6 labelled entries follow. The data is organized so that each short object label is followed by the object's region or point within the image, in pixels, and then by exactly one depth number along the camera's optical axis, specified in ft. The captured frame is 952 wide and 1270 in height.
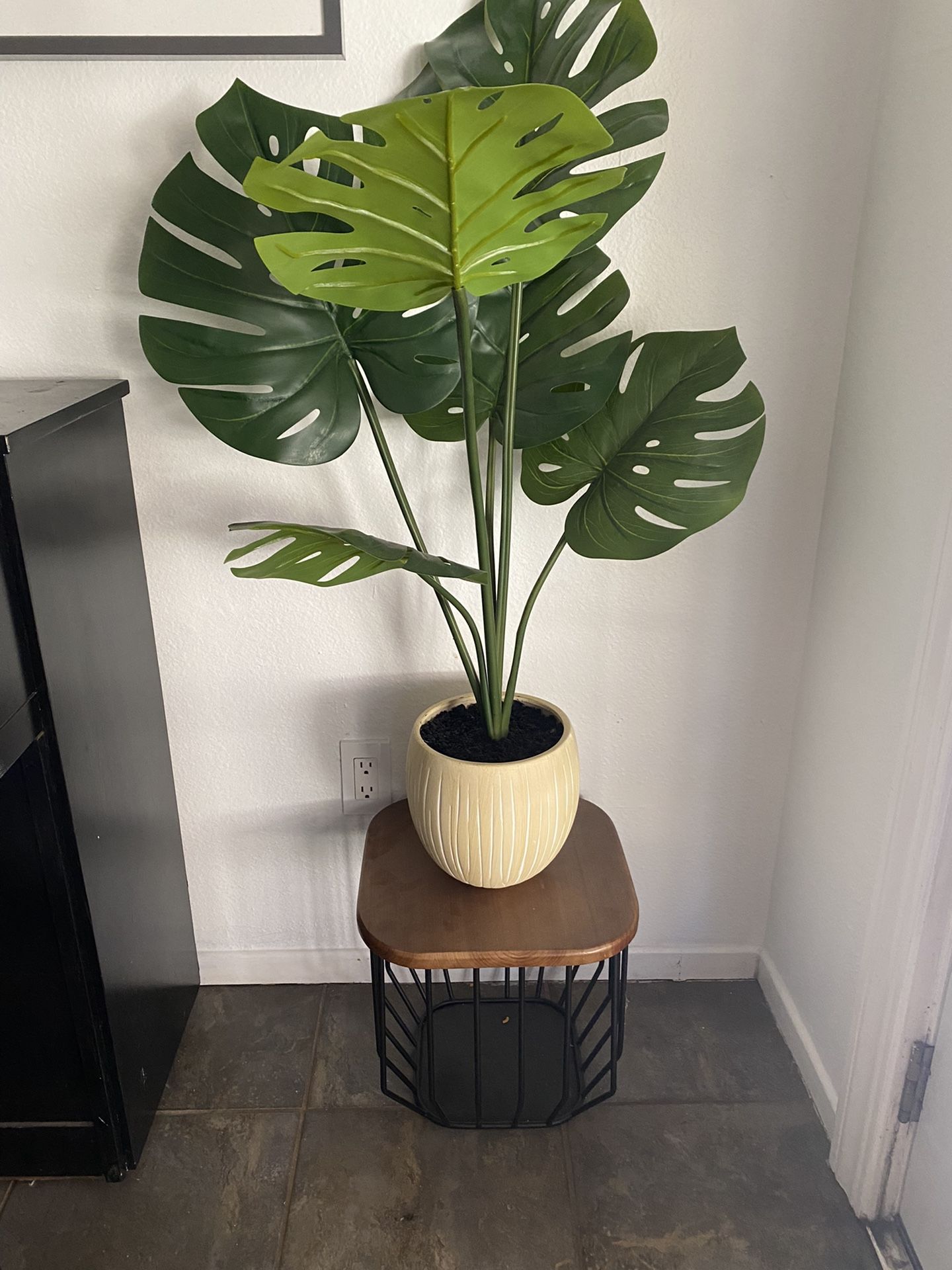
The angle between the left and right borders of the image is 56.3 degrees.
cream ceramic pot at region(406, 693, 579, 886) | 3.60
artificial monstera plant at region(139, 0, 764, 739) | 3.33
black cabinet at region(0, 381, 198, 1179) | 3.18
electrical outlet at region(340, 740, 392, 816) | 4.67
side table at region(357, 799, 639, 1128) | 3.62
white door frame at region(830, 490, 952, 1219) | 3.26
